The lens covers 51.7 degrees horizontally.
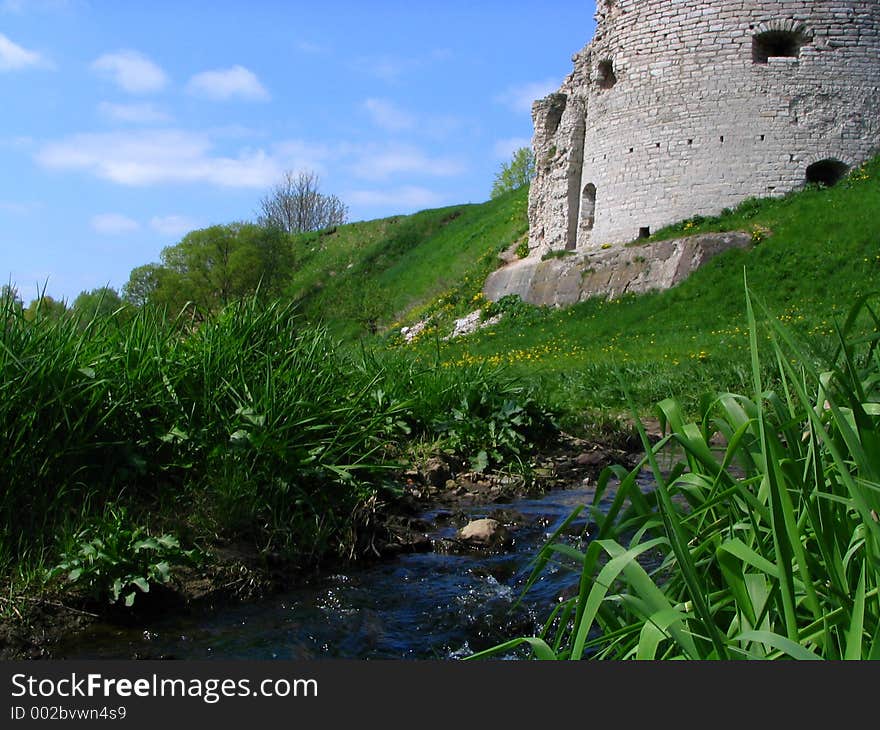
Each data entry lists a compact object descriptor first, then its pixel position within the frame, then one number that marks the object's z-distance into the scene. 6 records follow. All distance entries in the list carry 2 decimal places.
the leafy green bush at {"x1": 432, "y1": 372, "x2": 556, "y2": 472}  7.75
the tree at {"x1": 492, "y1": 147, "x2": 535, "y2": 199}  50.16
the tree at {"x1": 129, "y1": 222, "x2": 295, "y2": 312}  32.94
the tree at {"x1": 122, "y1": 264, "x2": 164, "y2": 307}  31.00
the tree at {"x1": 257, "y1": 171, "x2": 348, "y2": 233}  60.16
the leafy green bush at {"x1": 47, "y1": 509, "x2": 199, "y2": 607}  4.29
